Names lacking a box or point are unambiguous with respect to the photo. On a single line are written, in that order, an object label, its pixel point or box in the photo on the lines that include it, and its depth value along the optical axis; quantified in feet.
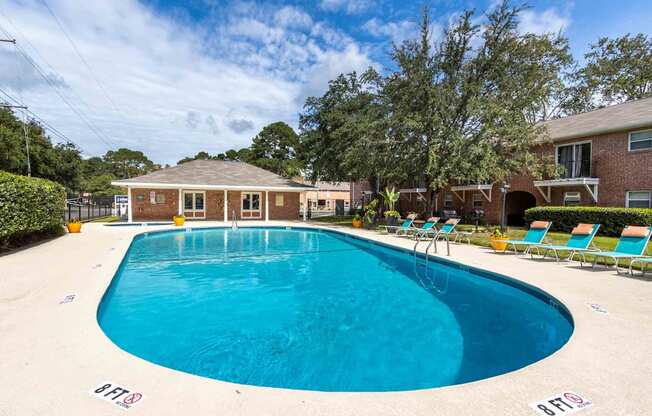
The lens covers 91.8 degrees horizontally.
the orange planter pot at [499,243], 35.16
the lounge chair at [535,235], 33.30
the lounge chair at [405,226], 50.30
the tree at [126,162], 250.78
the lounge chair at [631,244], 24.44
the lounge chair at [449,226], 38.82
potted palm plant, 59.36
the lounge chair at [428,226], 44.18
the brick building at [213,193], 71.00
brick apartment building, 48.88
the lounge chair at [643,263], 22.72
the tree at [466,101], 54.65
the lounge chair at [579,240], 28.84
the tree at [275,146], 163.53
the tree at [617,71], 82.84
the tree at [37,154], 89.30
